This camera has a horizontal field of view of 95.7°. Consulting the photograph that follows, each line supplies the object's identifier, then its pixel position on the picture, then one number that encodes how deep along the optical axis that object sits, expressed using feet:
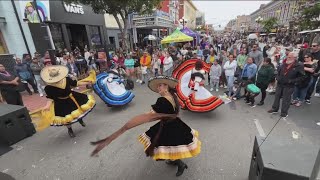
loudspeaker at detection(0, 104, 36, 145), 11.22
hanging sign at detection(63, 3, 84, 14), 34.73
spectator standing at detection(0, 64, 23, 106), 14.08
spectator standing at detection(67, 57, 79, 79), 24.80
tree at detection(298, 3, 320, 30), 51.13
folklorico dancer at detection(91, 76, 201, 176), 7.42
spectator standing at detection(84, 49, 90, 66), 30.02
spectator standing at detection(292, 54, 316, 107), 14.40
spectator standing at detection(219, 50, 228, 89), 20.90
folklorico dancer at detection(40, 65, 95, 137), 10.84
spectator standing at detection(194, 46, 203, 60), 30.75
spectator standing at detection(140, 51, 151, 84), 24.64
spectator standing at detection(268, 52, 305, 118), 12.22
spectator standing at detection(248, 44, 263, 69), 19.77
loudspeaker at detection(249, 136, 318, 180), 5.41
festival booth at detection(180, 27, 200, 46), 41.04
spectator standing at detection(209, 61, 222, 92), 18.87
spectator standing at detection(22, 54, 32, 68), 21.05
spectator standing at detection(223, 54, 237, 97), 17.80
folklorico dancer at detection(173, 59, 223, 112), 13.60
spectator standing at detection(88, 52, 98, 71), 28.63
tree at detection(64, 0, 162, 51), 26.31
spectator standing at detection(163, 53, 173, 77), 24.22
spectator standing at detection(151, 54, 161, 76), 25.35
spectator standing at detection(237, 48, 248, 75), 19.24
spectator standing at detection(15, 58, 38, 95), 20.34
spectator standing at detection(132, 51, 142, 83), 25.78
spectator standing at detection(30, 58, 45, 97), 20.14
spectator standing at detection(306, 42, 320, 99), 15.53
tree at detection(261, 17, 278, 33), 103.54
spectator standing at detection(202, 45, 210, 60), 30.19
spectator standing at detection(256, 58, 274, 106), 14.58
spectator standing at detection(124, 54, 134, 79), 24.25
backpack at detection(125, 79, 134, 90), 21.69
